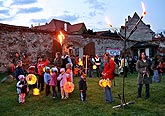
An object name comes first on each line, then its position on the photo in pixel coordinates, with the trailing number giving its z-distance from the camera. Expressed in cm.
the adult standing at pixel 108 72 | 625
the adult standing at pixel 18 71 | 731
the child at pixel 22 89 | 657
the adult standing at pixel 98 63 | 1228
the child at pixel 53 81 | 708
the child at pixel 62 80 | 699
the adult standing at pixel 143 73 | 666
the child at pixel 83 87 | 656
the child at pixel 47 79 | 734
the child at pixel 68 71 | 718
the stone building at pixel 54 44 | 1211
